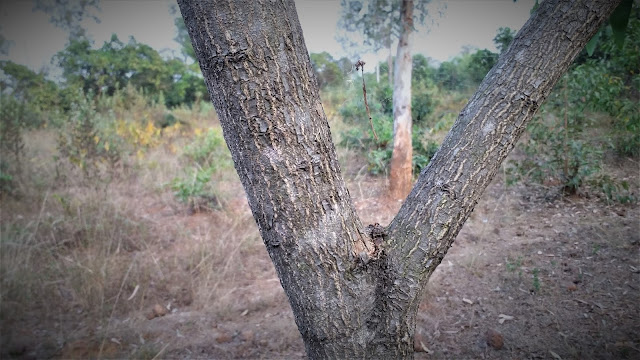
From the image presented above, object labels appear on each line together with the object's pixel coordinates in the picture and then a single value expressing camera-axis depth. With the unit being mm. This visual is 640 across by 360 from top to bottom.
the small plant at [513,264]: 2443
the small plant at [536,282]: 2166
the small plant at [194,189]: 4020
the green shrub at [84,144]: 4156
